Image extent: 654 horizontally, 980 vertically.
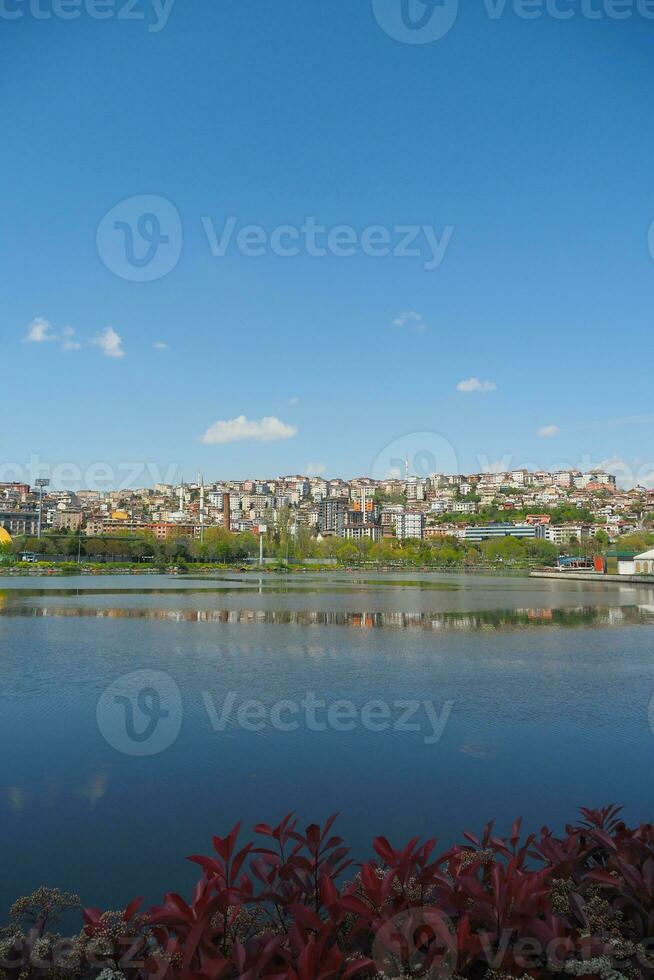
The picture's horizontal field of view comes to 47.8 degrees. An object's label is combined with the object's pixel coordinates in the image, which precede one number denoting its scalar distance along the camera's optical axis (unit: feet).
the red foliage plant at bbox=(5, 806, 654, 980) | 6.85
